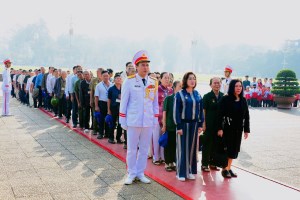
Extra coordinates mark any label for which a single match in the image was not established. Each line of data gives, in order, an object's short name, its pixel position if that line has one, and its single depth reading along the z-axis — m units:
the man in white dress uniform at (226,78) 10.02
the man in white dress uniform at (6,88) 12.86
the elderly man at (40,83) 15.19
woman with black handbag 5.80
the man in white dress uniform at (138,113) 5.41
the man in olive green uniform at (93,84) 9.22
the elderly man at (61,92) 12.30
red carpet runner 5.07
